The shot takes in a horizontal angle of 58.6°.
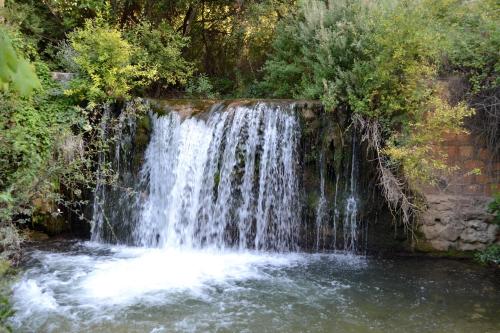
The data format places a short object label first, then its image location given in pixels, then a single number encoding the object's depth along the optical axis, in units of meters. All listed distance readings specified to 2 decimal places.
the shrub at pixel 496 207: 6.36
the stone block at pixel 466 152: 6.75
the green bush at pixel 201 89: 9.77
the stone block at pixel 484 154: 6.73
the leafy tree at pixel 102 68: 7.61
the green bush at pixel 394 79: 6.13
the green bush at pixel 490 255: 6.45
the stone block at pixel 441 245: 6.77
